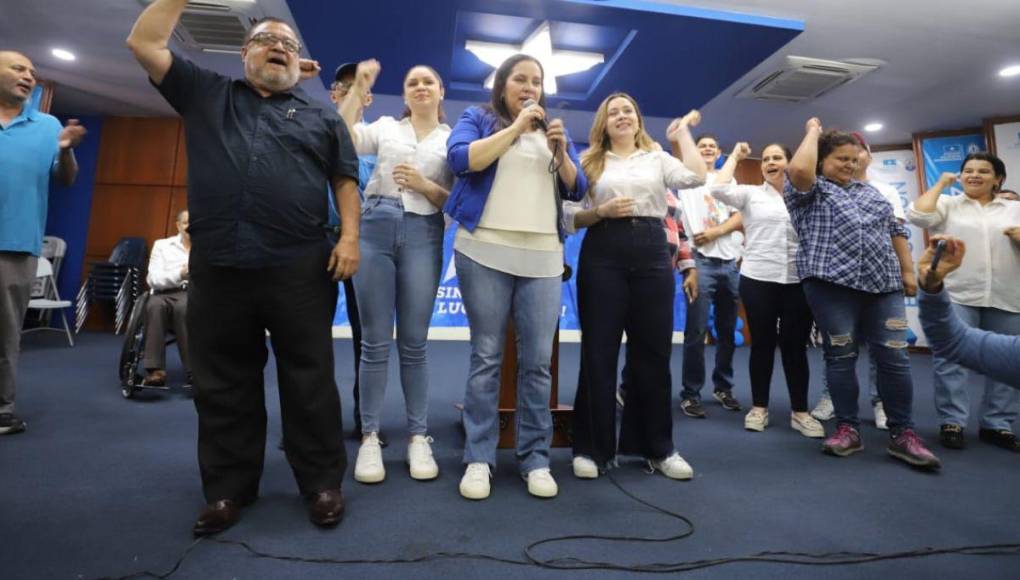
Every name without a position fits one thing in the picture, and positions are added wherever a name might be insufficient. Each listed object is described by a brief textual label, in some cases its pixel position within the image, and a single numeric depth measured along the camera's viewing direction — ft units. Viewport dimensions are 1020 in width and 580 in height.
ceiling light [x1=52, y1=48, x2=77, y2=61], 15.58
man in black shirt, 4.16
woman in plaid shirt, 6.40
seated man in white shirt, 9.61
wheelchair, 9.18
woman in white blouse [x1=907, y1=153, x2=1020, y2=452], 7.59
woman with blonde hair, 5.66
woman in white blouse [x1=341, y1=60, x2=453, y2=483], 5.46
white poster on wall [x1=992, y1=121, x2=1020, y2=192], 18.44
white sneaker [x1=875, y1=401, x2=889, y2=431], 8.18
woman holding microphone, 5.12
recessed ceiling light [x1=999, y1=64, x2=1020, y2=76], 15.41
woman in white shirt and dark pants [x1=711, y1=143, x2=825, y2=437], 7.99
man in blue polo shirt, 6.79
